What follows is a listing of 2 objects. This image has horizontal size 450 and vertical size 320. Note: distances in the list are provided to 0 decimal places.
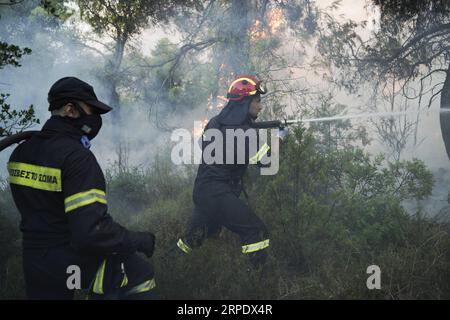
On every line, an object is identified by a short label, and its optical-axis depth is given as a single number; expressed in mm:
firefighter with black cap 2104
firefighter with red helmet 3797
